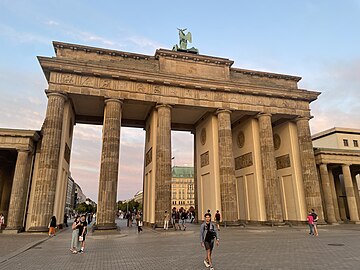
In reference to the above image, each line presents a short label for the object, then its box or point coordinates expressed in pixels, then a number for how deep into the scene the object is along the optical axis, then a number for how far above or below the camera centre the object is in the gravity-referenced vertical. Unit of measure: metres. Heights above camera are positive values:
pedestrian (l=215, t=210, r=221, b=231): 22.14 -0.91
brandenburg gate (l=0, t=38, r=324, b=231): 22.41 +8.13
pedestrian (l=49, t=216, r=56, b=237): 18.27 -1.15
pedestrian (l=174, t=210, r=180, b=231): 22.55 -1.36
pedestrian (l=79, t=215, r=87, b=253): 11.84 -0.96
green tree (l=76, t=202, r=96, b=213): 97.88 +0.18
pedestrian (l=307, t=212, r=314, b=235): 17.47 -1.09
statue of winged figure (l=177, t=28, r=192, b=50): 31.13 +19.84
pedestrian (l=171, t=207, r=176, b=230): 23.00 -0.98
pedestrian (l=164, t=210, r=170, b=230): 21.77 -1.13
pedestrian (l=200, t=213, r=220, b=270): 7.93 -0.85
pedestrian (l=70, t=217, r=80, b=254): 11.38 -1.22
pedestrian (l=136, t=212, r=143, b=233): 21.27 -1.24
